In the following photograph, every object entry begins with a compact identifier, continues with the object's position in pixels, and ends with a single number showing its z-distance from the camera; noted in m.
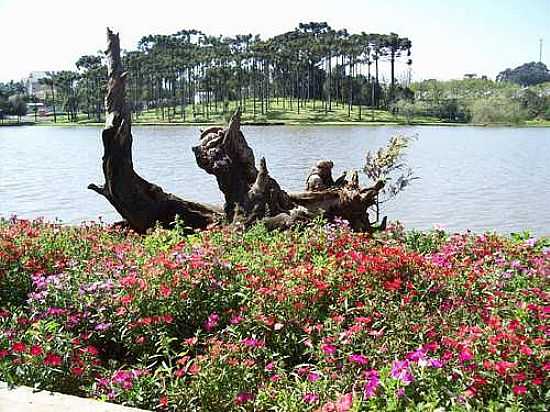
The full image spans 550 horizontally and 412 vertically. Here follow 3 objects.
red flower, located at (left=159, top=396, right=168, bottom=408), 3.66
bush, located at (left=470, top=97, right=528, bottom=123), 94.56
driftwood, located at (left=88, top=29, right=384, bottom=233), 9.33
